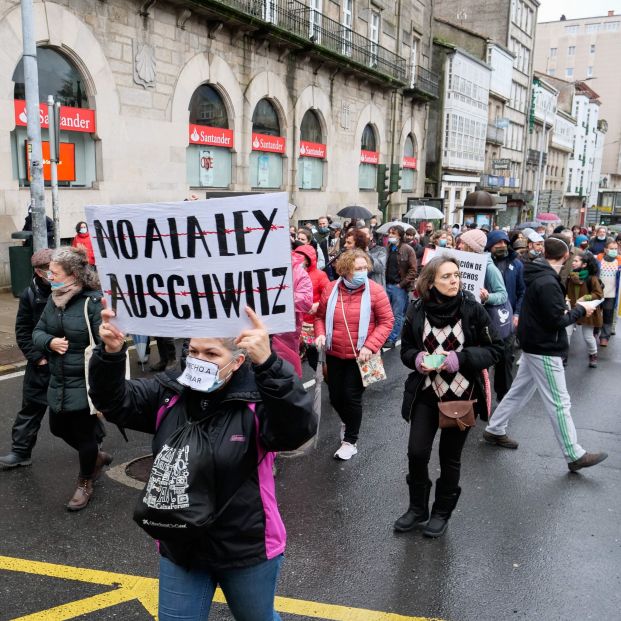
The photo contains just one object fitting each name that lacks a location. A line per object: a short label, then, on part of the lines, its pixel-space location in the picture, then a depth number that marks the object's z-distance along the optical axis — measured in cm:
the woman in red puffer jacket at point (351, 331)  538
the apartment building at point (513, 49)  5068
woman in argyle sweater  406
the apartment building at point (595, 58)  9288
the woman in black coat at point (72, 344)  427
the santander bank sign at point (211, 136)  1855
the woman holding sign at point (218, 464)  223
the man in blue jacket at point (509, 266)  783
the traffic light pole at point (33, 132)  964
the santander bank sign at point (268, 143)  2127
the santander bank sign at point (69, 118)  1382
